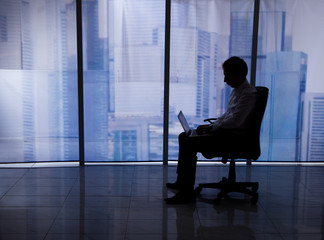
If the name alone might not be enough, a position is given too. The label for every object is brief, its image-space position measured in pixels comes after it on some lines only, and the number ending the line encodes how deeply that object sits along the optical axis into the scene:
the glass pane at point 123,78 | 4.43
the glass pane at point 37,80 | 4.35
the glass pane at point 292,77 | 4.49
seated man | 3.26
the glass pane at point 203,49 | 4.48
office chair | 3.27
